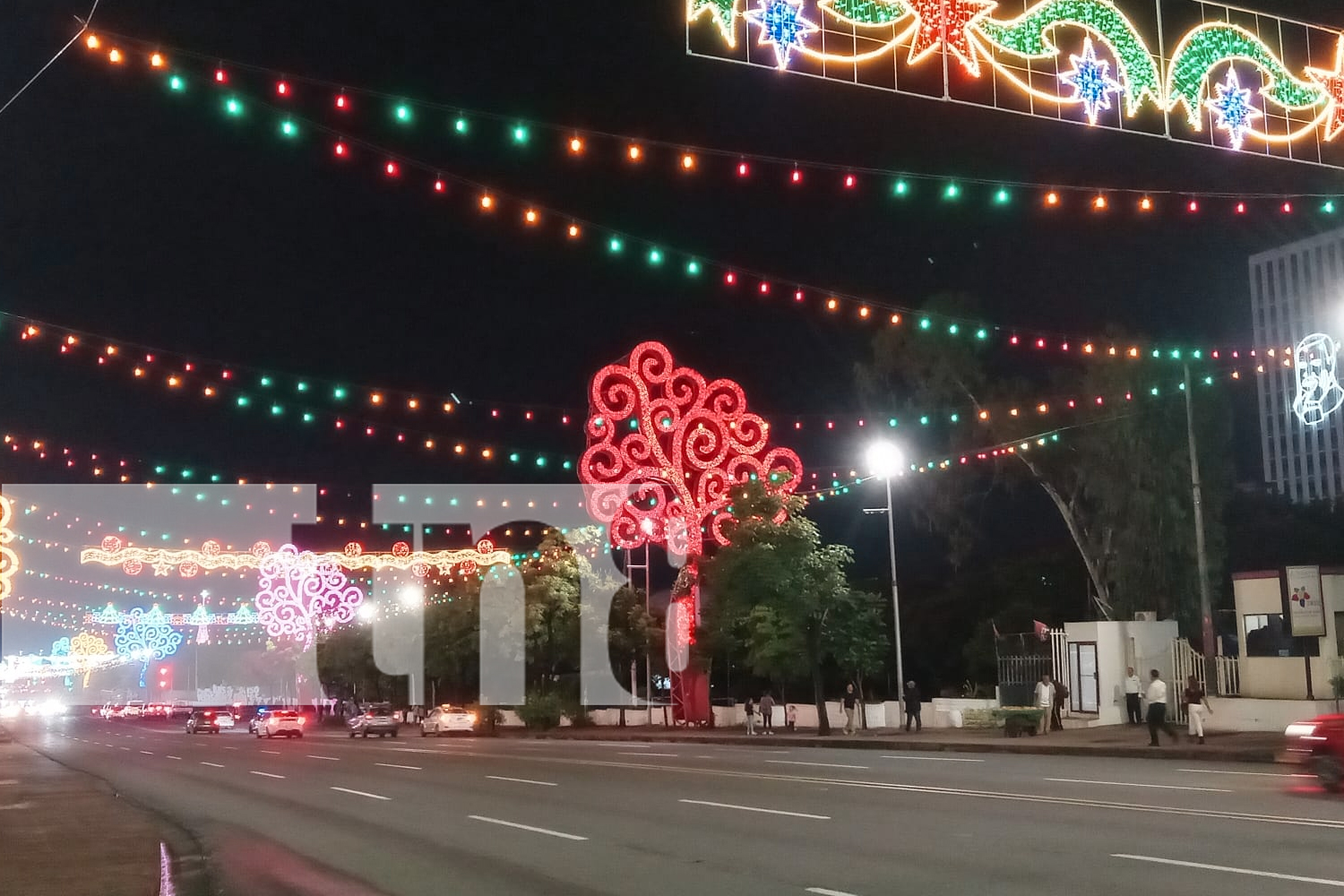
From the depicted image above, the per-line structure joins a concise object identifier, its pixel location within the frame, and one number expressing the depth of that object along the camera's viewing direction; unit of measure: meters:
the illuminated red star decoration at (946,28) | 16.95
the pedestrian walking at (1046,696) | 30.55
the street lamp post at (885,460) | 34.69
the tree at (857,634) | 37.97
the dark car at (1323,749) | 15.66
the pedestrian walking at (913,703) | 34.88
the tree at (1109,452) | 42.03
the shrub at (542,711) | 51.59
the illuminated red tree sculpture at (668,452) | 40.81
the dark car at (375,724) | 48.75
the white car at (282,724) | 47.00
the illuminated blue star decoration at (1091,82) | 17.88
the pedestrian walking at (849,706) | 36.59
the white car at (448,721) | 50.03
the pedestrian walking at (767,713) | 40.44
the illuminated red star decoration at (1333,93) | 19.55
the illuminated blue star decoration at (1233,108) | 18.89
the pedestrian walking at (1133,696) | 27.50
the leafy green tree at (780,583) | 37.16
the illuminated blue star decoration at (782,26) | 16.41
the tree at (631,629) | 49.72
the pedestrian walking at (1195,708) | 25.03
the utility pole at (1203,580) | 28.09
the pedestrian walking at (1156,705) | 24.45
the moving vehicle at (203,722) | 56.75
